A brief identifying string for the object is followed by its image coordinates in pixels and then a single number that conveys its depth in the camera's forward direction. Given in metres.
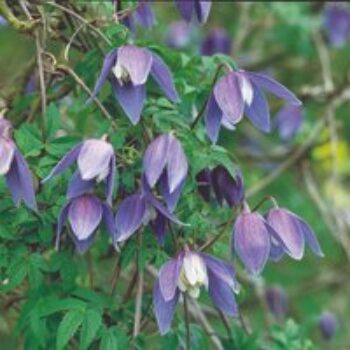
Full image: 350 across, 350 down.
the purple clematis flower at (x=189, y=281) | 1.23
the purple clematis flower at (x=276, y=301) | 1.76
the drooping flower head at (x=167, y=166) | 1.22
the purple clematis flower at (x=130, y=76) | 1.23
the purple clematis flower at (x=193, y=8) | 1.34
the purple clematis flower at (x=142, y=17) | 1.39
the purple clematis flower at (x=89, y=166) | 1.21
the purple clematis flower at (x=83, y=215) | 1.23
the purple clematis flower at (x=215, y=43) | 1.77
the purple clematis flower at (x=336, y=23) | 2.01
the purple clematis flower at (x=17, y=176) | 1.21
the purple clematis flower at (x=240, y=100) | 1.24
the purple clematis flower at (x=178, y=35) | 2.04
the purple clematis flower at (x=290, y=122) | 1.85
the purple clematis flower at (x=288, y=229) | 1.26
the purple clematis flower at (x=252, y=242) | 1.24
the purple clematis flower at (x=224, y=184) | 1.28
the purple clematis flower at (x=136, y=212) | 1.23
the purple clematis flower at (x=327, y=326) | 1.74
